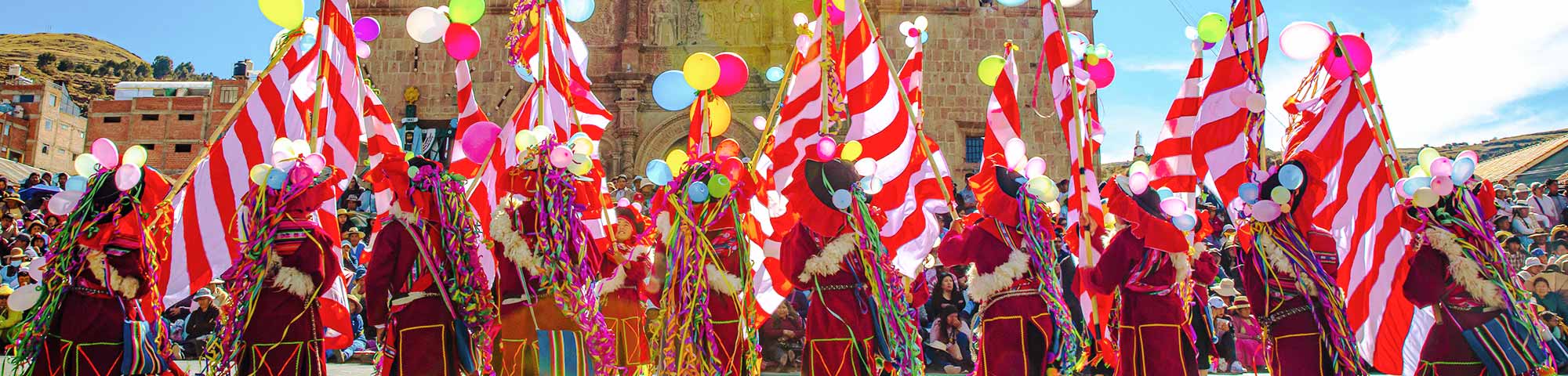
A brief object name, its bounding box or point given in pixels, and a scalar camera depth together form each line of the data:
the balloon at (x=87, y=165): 5.47
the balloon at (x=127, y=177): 5.18
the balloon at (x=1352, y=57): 5.89
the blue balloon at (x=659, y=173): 5.58
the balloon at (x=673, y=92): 6.73
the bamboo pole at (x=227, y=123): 5.75
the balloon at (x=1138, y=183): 5.03
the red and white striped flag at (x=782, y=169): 6.32
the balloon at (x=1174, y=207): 4.98
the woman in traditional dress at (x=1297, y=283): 4.79
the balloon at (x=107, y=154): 5.34
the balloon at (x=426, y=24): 6.64
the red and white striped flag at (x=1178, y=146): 6.64
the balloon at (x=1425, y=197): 4.72
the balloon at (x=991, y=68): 7.55
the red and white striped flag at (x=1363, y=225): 5.49
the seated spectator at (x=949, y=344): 8.48
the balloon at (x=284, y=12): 6.35
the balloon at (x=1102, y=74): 7.14
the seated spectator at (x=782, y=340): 8.59
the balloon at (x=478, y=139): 5.91
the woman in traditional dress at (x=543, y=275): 5.22
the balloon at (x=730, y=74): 6.49
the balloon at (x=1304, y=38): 5.77
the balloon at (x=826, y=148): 5.30
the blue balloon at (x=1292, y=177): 4.93
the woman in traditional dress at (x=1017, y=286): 5.05
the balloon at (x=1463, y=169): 4.71
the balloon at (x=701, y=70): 6.27
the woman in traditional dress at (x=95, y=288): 5.04
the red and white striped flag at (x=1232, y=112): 5.95
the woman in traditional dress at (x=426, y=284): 4.97
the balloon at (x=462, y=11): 6.68
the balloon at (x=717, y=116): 7.19
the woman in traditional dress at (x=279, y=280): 4.84
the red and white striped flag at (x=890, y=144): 6.79
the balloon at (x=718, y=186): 5.33
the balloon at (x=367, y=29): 7.31
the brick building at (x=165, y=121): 40.09
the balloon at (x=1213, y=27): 6.54
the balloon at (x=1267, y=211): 4.94
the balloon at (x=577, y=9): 7.90
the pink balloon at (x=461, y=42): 6.55
